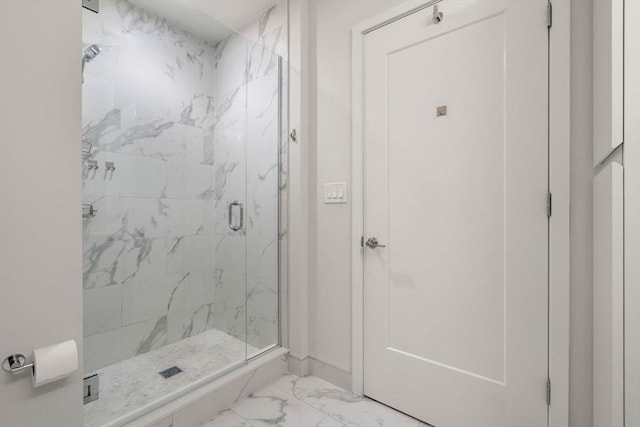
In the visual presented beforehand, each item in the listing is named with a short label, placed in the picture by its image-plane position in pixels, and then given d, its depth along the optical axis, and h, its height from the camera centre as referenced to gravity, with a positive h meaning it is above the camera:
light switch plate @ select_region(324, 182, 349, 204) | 1.69 +0.11
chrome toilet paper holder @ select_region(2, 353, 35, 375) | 0.82 -0.43
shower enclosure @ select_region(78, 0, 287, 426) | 1.72 +0.16
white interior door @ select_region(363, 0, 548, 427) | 1.15 -0.02
